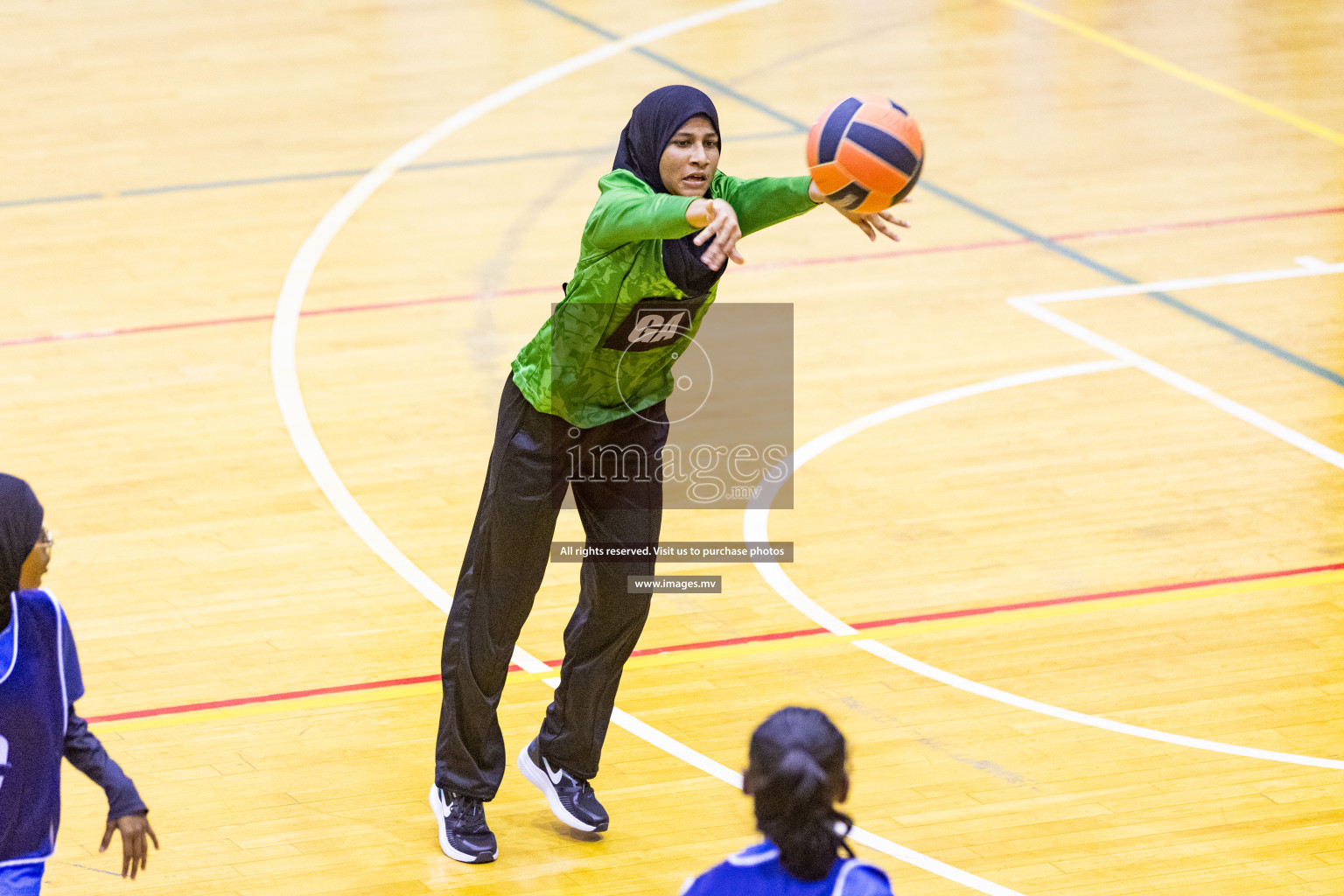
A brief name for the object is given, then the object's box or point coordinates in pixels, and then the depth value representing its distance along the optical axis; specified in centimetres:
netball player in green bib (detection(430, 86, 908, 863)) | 955
